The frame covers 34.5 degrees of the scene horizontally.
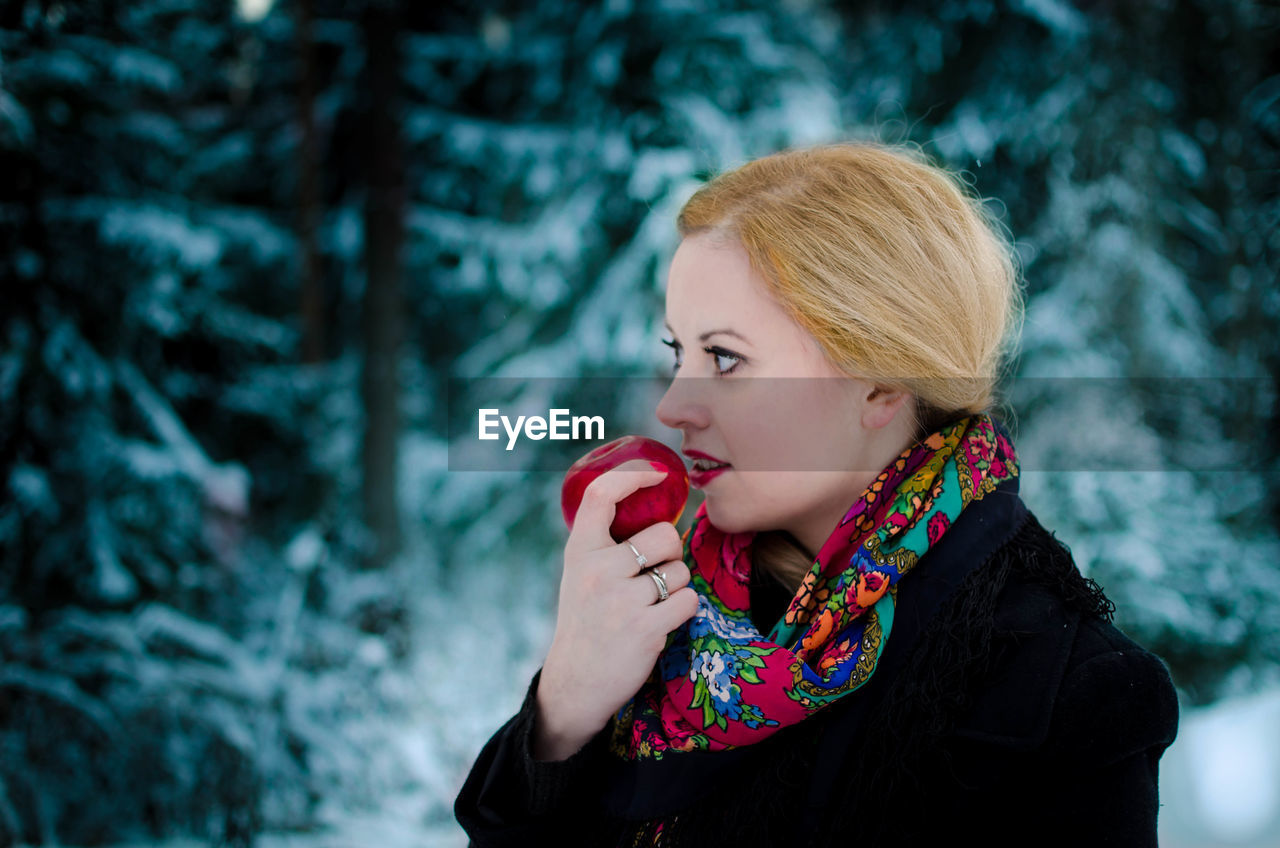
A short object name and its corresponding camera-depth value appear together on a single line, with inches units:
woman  42.4
